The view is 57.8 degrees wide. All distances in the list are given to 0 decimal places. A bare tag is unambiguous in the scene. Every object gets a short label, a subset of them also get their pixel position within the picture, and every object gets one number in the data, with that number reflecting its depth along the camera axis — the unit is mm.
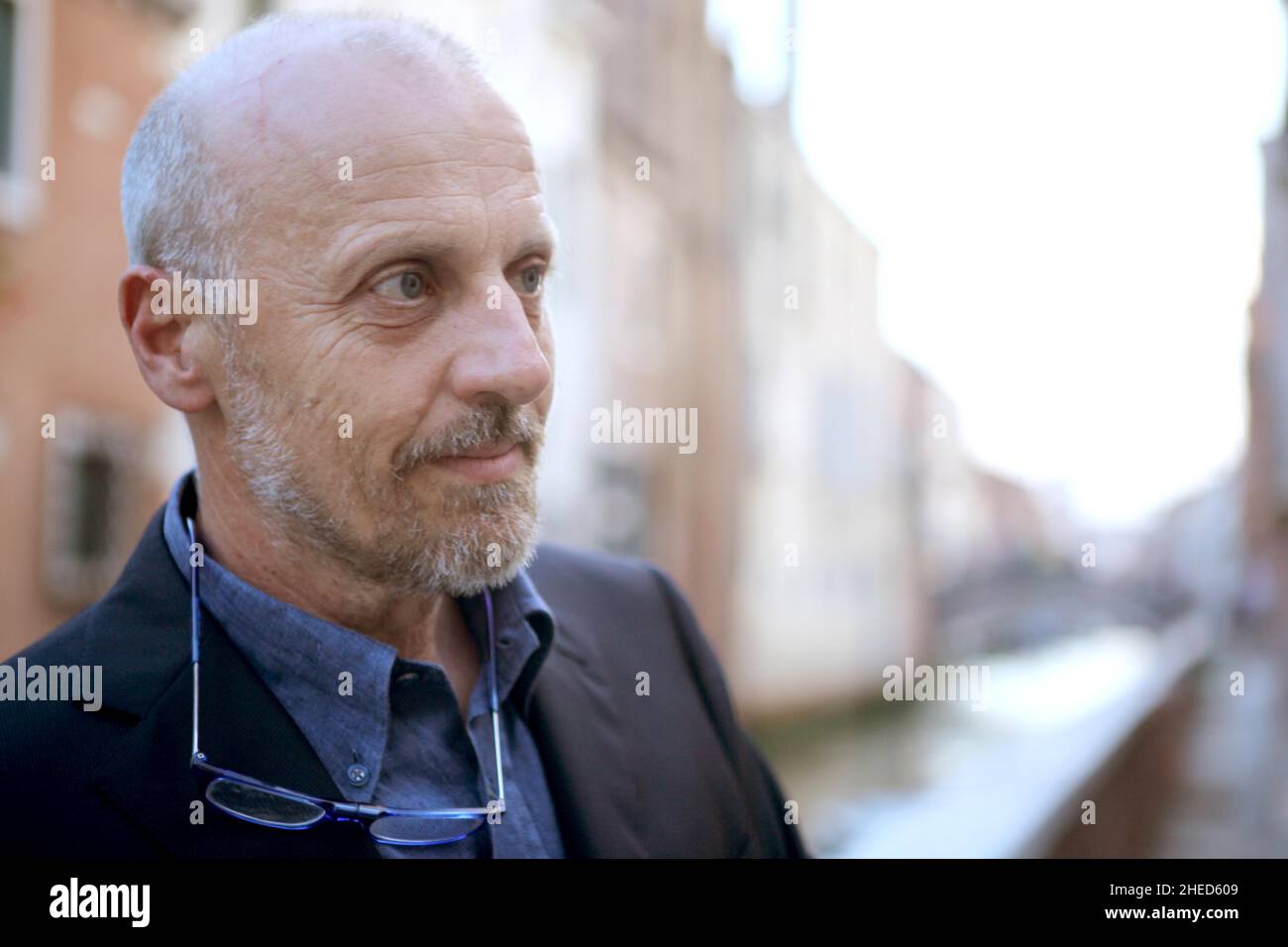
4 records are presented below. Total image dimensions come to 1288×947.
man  1326
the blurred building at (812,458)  17062
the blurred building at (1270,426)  11023
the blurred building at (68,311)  6008
